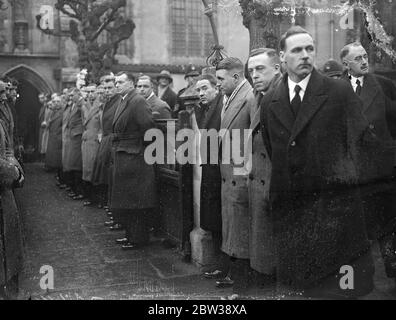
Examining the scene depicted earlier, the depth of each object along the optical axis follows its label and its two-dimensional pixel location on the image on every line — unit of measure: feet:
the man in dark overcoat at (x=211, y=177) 15.14
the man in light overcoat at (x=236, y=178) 13.60
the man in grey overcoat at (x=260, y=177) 12.21
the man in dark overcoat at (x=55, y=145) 39.75
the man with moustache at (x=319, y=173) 10.68
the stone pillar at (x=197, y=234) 17.07
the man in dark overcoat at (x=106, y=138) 24.91
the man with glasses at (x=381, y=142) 12.46
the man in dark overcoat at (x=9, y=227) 11.89
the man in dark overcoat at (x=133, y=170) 20.02
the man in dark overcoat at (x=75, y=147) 32.99
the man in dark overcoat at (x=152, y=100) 22.79
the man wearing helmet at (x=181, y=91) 29.21
